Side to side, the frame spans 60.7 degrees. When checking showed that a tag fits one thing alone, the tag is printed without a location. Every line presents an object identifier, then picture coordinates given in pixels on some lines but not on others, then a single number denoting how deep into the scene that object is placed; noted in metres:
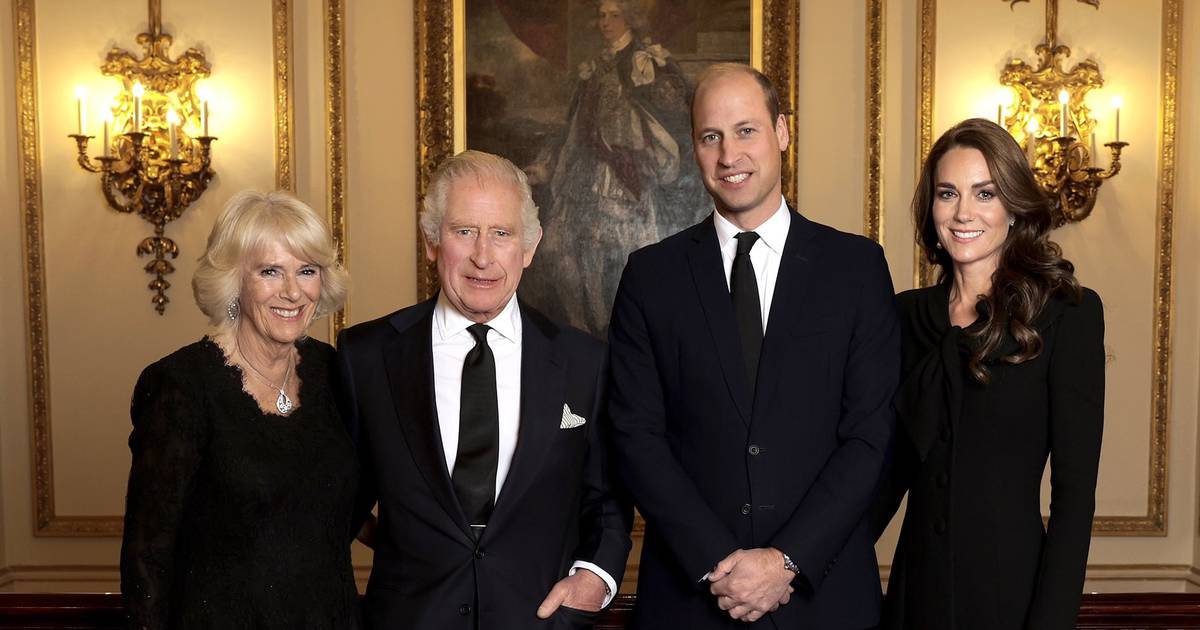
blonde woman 2.12
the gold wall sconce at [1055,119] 5.21
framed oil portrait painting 5.38
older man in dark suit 2.25
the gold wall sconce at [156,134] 5.13
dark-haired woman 2.23
